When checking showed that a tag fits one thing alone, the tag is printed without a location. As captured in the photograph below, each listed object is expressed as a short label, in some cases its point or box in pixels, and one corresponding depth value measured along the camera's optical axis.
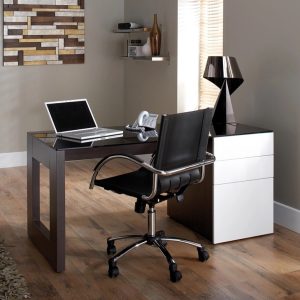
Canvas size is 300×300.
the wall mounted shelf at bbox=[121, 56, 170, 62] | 5.45
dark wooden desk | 3.24
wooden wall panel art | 5.93
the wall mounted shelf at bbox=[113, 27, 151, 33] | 5.74
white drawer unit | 3.68
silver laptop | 3.53
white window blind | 5.21
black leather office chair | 3.03
